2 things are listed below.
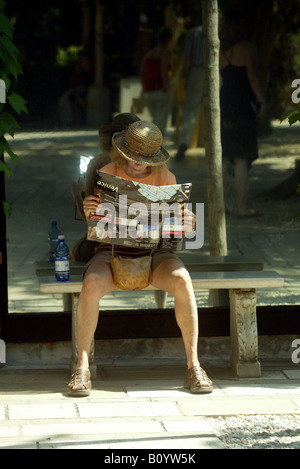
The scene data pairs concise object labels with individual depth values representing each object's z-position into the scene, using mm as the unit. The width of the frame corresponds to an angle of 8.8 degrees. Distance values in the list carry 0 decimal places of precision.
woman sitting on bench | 10724
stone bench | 11218
